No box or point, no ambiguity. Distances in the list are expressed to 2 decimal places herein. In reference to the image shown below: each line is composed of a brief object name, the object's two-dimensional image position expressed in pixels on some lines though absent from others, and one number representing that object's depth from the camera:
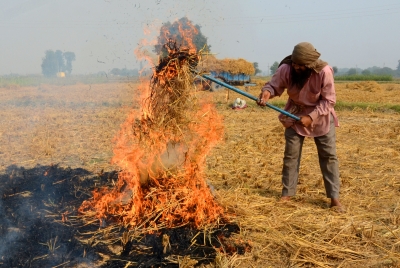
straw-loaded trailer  26.86
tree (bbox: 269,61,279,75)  74.29
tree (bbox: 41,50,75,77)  29.73
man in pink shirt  4.26
